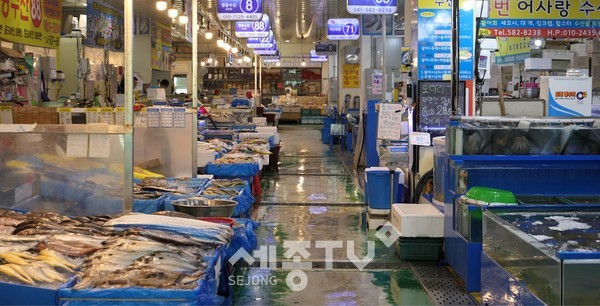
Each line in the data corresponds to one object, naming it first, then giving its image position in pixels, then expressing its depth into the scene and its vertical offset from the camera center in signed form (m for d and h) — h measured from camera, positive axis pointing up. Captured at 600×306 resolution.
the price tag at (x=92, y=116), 7.96 -0.02
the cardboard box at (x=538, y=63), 14.70 +1.09
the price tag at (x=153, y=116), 8.91 -0.02
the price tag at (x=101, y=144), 5.39 -0.23
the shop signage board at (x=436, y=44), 9.06 +0.92
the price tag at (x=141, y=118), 8.95 -0.05
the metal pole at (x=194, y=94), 8.10 +0.25
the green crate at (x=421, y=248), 7.25 -1.39
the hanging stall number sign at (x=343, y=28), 19.12 +2.37
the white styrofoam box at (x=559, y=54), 15.04 +1.32
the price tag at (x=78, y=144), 5.43 -0.23
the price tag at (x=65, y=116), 8.18 -0.02
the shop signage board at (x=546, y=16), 11.73 +1.66
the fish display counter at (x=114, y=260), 3.59 -0.82
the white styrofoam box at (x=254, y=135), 13.61 -0.41
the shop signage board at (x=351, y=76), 24.00 +1.33
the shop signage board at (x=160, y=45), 22.92 +2.43
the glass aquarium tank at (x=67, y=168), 5.39 -0.42
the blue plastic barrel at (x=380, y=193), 9.05 -1.02
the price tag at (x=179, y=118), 8.83 -0.05
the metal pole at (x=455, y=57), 7.57 +0.63
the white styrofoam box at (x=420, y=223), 7.12 -1.11
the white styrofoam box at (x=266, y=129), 15.18 -0.33
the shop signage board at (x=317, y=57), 33.02 +2.76
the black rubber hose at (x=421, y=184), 8.39 -0.85
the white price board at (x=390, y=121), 10.04 -0.09
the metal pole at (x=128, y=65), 5.27 +0.38
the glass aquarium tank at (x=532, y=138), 6.33 -0.21
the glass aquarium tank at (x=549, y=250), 3.46 -0.73
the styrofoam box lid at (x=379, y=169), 9.39 -0.74
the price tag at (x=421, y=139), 8.44 -0.29
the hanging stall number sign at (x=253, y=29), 19.55 +2.41
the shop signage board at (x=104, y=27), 17.14 +2.30
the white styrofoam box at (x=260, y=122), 17.80 -0.19
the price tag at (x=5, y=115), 8.39 -0.01
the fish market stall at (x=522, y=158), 6.29 -0.39
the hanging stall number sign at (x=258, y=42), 22.76 +2.38
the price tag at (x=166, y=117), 8.87 -0.03
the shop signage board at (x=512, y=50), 17.19 +1.70
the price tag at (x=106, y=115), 7.93 -0.01
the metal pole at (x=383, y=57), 11.31 +0.94
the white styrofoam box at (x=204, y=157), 9.80 -0.60
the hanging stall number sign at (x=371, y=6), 11.45 +1.78
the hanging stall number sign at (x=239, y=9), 13.91 +2.11
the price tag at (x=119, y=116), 7.82 -0.02
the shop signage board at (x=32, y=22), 9.91 +1.45
